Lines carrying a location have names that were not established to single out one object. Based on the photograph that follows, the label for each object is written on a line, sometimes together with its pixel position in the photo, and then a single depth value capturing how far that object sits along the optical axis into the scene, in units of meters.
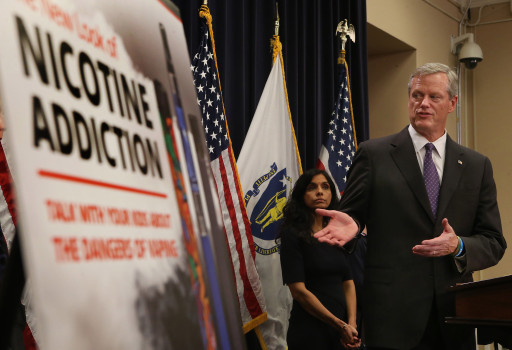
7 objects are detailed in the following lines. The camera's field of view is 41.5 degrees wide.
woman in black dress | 3.62
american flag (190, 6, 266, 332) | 3.85
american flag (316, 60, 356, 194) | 4.90
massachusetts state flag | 4.13
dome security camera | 7.04
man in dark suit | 2.34
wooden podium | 2.04
